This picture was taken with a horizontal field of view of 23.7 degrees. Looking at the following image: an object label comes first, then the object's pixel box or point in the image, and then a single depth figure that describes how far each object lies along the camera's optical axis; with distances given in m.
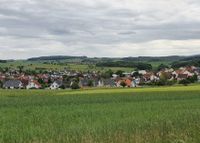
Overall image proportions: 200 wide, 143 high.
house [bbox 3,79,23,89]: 127.13
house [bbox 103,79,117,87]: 125.82
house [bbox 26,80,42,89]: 121.11
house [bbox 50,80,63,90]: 121.97
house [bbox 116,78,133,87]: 117.02
